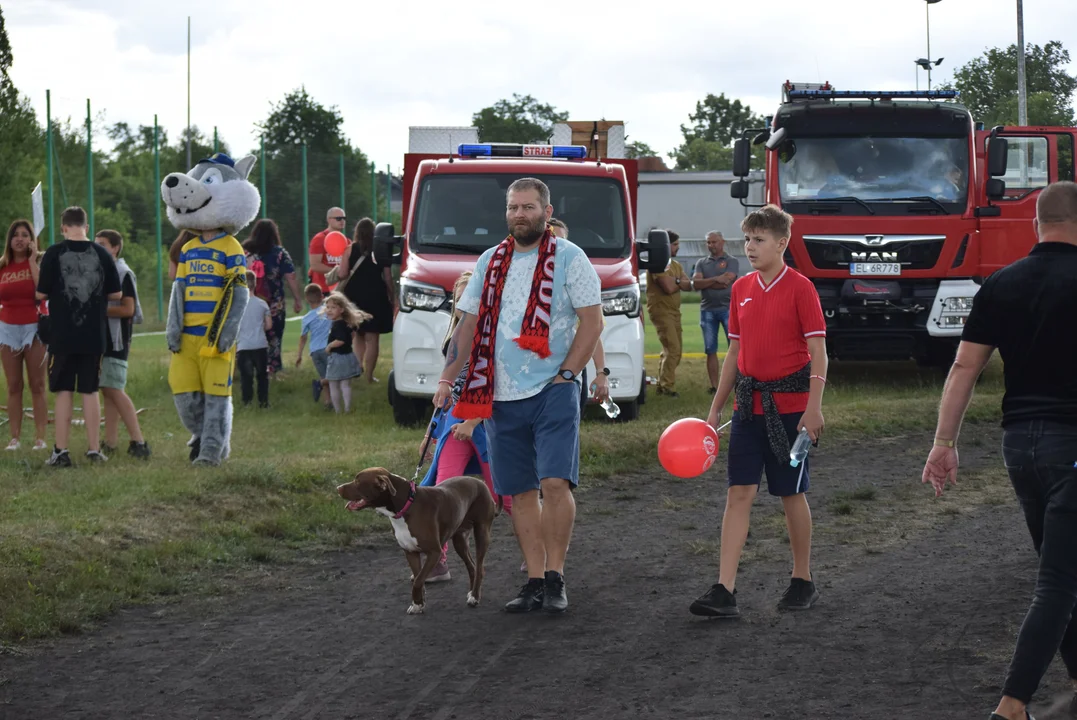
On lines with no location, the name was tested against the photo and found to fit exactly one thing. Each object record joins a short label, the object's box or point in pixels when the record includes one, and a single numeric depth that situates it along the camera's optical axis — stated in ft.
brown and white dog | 21.98
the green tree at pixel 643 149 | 345.72
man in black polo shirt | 15.67
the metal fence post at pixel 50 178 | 92.53
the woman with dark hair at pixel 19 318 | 40.83
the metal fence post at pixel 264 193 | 116.88
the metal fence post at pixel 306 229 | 121.49
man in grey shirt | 57.06
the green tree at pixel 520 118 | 253.44
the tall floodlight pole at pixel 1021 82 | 86.99
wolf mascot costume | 35.01
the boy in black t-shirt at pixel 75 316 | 36.76
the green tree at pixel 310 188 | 120.06
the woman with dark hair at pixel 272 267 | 51.72
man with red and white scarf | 22.04
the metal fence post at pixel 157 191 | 103.55
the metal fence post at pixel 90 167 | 97.30
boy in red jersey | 22.06
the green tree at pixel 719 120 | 440.45
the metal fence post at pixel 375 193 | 136.46
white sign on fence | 47.47
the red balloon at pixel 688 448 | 22.61
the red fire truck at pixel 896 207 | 54.75
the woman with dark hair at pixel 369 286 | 53.57
